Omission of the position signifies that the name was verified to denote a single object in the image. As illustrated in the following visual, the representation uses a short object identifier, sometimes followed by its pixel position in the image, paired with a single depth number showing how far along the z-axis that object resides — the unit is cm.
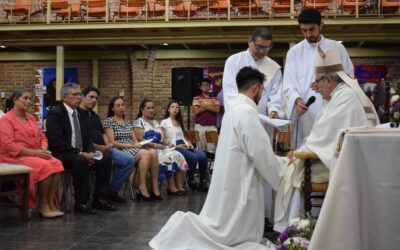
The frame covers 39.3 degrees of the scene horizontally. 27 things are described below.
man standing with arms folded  918
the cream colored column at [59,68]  1407
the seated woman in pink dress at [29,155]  566
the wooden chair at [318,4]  1346
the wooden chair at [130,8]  1414
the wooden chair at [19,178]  527
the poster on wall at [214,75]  1430
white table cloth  252
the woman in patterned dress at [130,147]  714
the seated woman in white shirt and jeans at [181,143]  822
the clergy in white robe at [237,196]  393
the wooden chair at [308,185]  377
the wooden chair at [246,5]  1375
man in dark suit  596
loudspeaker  1009
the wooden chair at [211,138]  882
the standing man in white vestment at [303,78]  455
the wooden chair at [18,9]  1468
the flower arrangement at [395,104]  337
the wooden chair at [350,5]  1336
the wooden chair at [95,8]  1431
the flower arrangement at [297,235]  304
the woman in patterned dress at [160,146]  763
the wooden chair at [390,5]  1299
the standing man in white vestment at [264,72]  482
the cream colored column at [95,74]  1539
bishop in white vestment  374
